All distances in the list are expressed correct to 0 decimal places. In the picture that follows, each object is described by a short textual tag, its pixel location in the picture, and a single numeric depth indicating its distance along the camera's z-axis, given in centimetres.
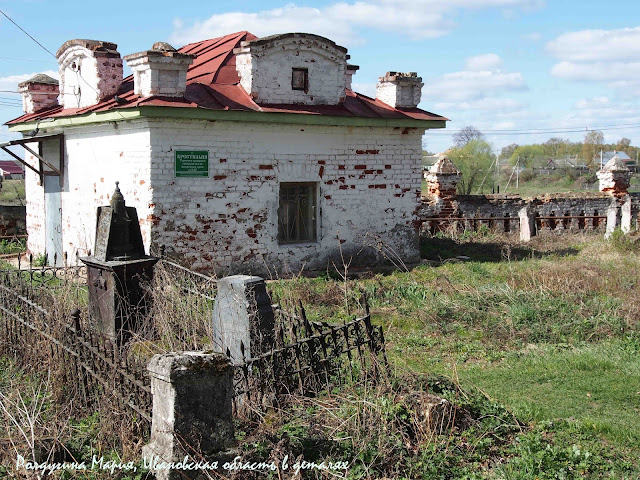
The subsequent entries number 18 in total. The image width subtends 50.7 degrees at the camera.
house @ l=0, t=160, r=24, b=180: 5498
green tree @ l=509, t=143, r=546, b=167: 6352
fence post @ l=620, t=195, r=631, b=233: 1756
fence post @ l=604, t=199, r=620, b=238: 1777
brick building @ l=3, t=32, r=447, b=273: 1112
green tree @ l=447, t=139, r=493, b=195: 3306
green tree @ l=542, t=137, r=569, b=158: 7512
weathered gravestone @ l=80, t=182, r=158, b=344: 780
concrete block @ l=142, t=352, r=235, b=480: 430
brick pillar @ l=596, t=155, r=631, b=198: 2130
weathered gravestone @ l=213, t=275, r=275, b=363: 615
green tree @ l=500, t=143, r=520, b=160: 8026
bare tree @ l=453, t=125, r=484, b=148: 6014
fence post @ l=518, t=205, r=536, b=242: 1734
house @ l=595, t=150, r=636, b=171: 6257
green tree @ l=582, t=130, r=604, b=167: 6456
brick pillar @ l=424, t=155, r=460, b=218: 1773
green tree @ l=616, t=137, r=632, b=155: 7731
